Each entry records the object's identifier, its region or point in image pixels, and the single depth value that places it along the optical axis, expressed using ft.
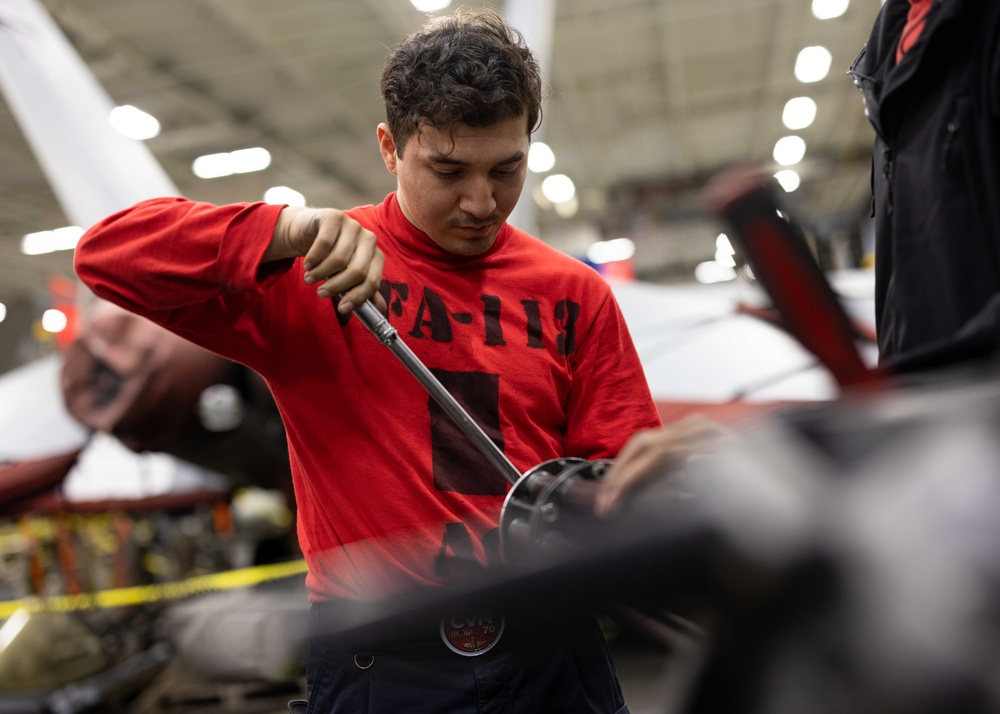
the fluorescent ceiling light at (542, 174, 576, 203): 48.73
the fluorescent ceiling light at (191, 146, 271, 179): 39.06
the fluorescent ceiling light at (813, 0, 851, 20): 29.48
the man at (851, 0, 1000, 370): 3.18
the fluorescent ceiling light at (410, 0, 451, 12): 26.61
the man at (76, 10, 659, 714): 3.48
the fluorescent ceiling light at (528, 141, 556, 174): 40.26
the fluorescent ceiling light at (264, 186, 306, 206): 44.55
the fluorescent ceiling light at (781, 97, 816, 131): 40.47
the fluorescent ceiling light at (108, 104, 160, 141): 33.14
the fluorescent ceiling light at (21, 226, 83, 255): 46.24
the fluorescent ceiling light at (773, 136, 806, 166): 46.79
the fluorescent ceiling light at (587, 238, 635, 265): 54.24
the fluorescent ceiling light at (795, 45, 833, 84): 33.94
